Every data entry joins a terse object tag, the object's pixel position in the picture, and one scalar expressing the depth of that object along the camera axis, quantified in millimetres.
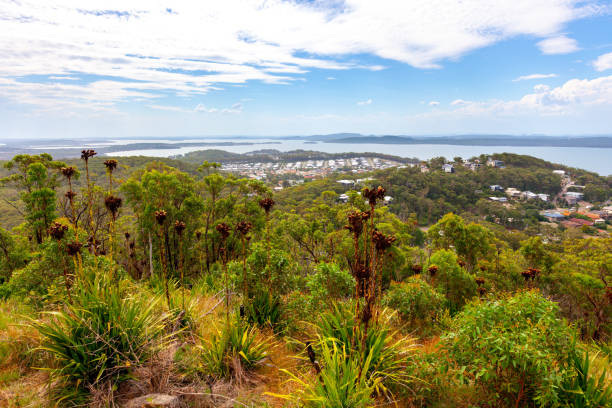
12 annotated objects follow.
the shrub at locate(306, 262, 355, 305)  4902
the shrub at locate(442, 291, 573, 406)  2586
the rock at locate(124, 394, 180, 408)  3039
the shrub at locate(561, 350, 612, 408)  2742
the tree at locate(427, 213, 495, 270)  16766
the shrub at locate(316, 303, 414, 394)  3467
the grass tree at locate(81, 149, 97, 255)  4039
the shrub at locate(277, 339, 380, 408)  2799
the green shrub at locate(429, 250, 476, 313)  10164
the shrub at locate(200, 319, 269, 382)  3703
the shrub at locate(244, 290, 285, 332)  4855
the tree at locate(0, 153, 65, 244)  9555
